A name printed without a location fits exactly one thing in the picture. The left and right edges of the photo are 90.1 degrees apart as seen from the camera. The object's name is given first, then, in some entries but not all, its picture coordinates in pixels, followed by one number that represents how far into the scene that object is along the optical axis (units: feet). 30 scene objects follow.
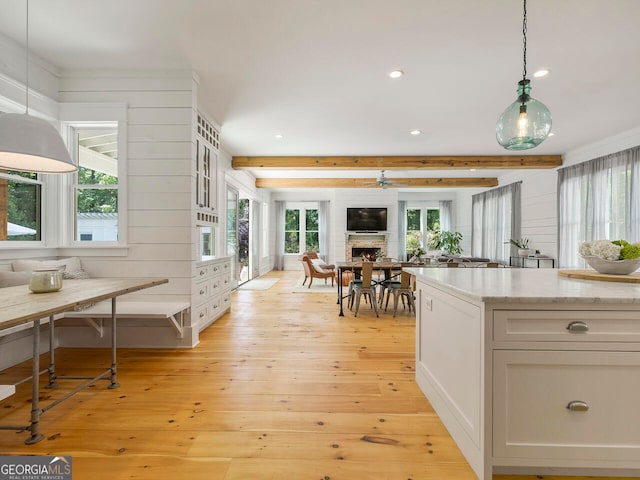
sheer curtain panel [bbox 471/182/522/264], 25.70
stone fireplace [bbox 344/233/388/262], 33.56
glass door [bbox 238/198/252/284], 26.61
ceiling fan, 22.71
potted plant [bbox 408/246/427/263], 18.35
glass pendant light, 6.44
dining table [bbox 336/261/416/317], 16.71
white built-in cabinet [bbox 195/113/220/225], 12.07
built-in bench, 9.47
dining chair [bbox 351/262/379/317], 14.96
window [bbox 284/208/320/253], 35.94
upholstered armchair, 24.14
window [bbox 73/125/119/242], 11.01
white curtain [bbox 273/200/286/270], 35.65
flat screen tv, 33.17
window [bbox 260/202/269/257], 32.23
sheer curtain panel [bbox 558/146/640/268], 15.34
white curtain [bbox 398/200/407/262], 35.12
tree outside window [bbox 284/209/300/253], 36.14
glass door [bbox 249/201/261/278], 28.43
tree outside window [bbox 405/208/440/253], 35.86
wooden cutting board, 5.99
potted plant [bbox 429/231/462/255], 32.73
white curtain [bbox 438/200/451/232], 35.78
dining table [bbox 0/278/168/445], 4.89
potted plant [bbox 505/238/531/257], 22.44
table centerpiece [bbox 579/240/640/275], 6.29
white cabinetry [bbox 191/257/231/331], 11.60
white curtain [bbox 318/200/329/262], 34.91
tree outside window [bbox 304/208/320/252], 36.01
